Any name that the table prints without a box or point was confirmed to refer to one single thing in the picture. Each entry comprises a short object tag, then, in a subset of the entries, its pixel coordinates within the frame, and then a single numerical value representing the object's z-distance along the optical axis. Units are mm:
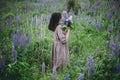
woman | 5045
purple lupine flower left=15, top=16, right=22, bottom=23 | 7350
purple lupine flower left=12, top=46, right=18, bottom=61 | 4743
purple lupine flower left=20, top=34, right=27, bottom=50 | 5474
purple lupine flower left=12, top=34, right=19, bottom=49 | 5453
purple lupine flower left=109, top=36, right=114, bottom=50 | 5398
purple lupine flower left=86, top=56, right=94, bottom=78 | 4633
